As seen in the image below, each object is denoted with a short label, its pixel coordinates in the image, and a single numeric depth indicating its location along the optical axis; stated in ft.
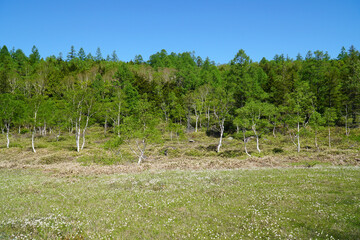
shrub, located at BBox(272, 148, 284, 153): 133.63
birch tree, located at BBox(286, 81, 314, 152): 133.08
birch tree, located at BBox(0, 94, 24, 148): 162.61
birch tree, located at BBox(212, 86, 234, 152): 155.02
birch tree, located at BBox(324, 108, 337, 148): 151.76
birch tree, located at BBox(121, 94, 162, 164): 109.93
